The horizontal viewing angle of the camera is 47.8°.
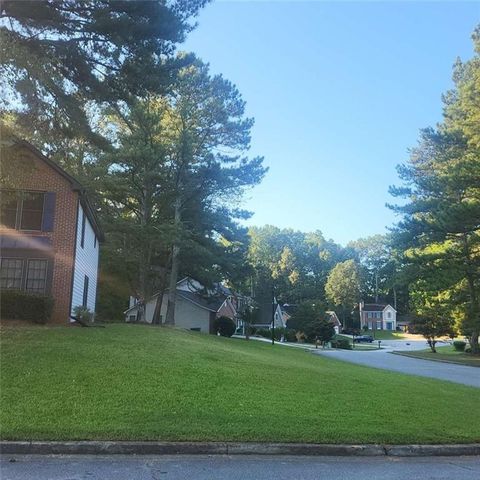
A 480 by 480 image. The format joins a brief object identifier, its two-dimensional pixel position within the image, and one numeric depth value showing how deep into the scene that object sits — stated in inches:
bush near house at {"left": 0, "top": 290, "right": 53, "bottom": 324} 746.2
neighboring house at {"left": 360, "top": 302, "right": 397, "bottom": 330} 4530.0
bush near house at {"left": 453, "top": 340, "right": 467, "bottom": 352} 1820.9
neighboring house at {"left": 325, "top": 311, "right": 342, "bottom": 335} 3846.0
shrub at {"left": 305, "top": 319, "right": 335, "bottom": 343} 2096.5
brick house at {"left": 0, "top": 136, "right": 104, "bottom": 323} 821.2
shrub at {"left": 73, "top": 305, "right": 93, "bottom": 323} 852.6
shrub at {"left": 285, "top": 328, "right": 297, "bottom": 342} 2497.5
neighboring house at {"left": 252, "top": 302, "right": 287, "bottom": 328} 2977.4
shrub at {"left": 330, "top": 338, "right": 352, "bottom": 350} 2185.5
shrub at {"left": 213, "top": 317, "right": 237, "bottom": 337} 1616.6
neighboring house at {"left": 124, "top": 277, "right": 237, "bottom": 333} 1787.6
